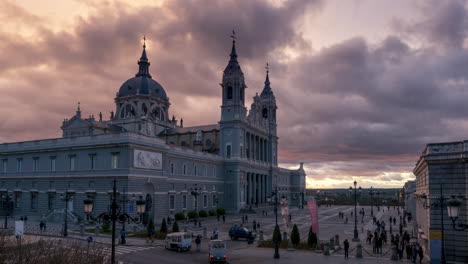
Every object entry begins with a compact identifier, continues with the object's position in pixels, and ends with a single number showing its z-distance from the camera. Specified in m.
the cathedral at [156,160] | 56.78
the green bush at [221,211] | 75.40
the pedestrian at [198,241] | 35.50
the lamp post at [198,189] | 72.70
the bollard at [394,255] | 31.67
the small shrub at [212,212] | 75.41
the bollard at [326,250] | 34.00
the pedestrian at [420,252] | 29.93
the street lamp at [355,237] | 44.10
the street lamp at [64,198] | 42.52
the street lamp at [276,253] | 31.78
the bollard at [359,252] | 32.95
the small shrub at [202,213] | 70.81
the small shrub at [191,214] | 66.64
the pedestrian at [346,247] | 32.44
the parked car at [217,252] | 29.45
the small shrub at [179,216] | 62.44
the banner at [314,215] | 37.62
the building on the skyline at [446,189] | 28.48
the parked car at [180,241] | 34.97
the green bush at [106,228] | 47.81
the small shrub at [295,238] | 37.25
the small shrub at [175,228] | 42.38
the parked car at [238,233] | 42.73
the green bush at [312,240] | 36.56
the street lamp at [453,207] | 19.34
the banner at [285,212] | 39.62
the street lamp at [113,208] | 21.08
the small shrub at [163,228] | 43.96
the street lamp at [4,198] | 59.34
